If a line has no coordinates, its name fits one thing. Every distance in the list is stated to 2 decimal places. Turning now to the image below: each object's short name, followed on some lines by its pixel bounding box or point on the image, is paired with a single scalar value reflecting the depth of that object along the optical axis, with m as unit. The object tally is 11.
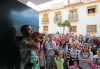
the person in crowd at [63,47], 2.34
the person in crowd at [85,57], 1.81
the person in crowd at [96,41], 1.39
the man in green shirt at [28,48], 0.81
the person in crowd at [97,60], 1.73
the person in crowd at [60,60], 2.20
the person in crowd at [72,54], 2.22
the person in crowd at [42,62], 2.12
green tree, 7.79
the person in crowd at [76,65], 1.93
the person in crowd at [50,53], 2.38
